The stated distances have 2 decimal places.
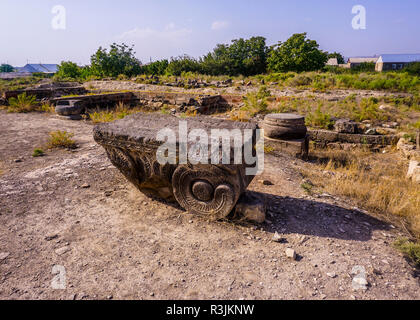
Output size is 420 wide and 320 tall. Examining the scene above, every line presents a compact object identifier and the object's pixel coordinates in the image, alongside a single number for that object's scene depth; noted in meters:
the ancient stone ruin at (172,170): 2.78
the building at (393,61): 37.62
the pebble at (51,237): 2.64
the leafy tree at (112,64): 20.27
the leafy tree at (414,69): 19.68
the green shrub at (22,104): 9.75
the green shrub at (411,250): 2.36
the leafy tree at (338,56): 42.88
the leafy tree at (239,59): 23.30
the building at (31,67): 59.92
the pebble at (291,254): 2.39
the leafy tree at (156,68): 20.92
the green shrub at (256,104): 8.42
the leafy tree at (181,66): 19.94
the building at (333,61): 41.69
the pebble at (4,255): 2.35
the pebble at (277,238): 2.65
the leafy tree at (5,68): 45.34
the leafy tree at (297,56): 22.86
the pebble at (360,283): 2.05
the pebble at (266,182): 3.97
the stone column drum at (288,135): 5.60
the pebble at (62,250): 2.42
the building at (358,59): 51.30
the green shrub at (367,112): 7.67
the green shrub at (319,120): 6.91
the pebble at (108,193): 3.56
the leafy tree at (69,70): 21.75
